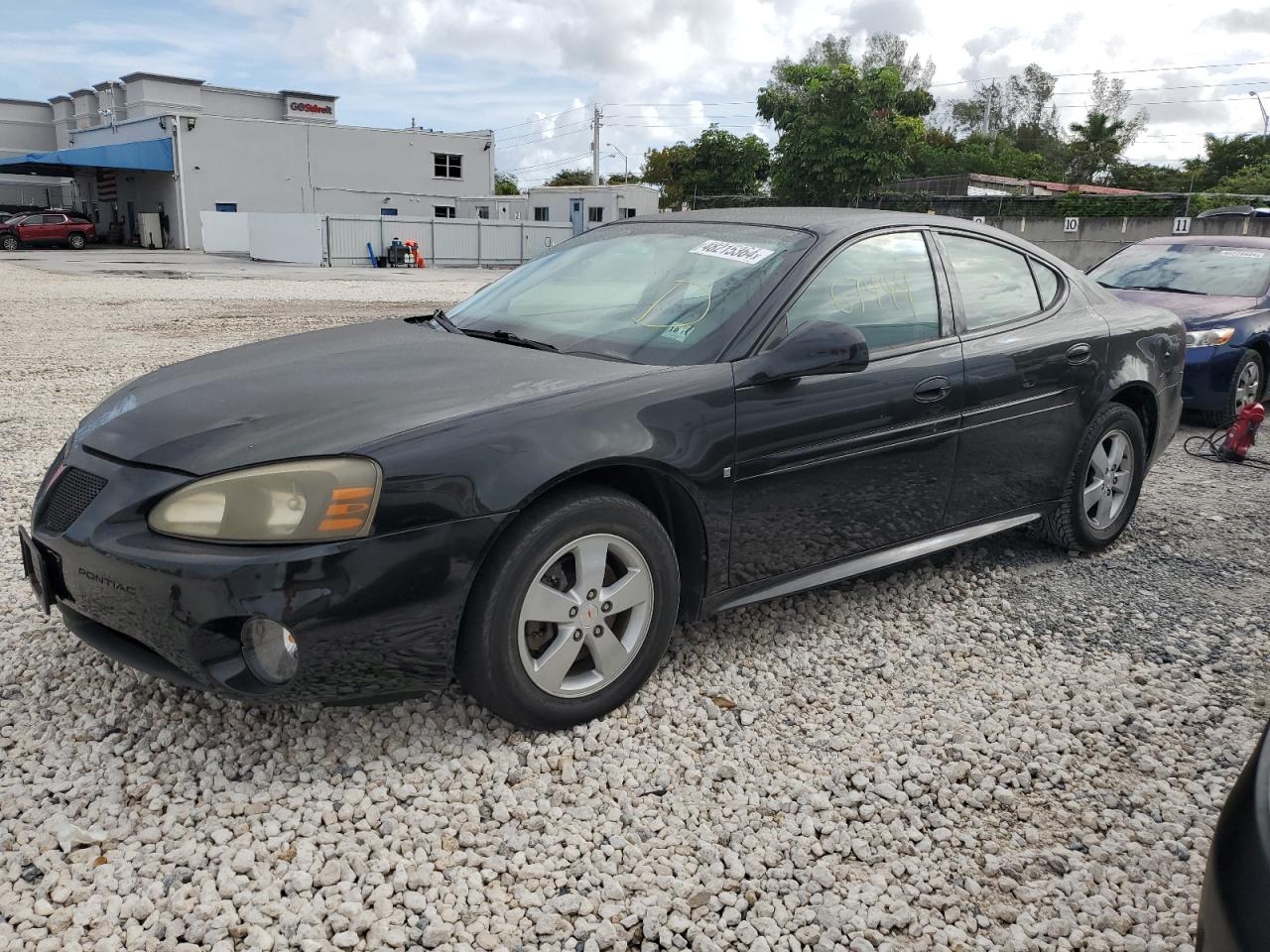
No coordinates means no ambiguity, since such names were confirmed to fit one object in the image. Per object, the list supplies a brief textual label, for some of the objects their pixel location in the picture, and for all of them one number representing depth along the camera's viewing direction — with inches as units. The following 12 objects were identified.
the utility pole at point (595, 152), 2178.9
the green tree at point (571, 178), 3656.5
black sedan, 98.3
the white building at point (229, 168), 1711.4
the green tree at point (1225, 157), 2185.0
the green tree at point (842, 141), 1793.8
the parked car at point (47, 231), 1470.2
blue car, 300.2
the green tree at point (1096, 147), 2829.7
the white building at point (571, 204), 1892.2
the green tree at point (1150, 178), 2340.1
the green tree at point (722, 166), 2329.0
